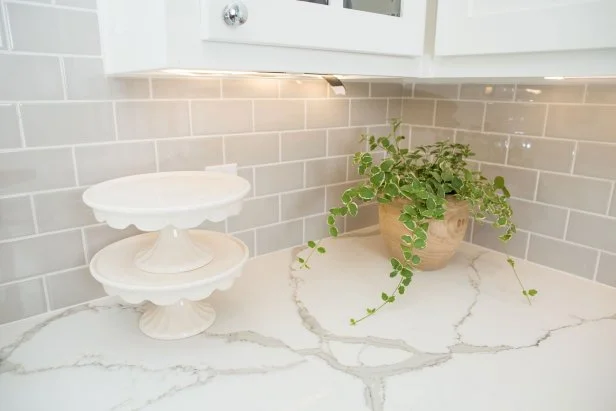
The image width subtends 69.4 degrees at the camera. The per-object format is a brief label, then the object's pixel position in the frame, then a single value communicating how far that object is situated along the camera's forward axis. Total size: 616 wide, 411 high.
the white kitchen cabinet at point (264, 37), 0.59
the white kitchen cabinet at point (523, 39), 0.68
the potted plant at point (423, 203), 0.89
